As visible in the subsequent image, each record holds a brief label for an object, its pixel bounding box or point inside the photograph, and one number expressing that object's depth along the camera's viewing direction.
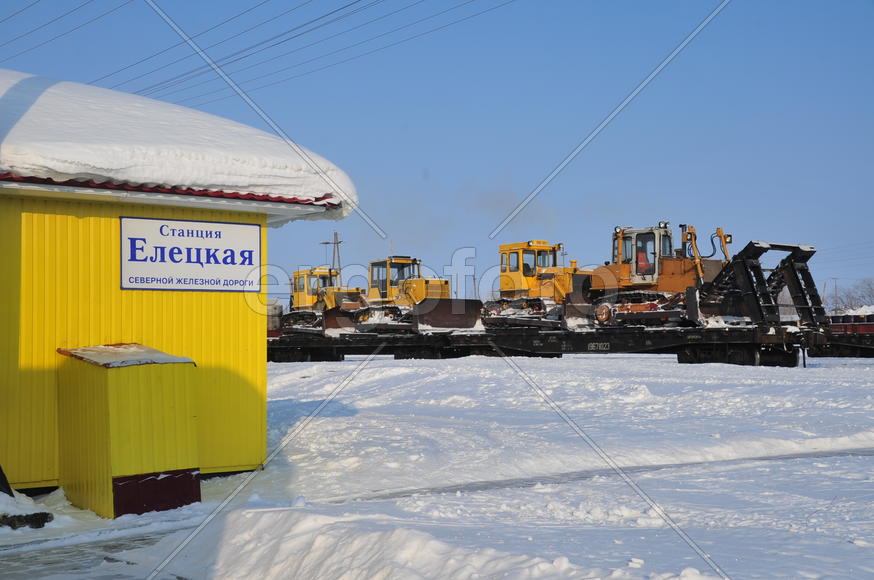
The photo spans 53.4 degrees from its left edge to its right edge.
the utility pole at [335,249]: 73.34
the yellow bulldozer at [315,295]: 32.78
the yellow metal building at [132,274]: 7.17
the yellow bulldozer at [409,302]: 27.19
